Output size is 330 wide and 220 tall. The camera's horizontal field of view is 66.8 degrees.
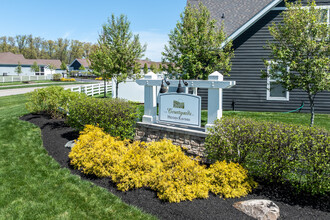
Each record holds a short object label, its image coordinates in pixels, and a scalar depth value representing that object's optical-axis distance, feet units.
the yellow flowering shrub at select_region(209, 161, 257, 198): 17.54
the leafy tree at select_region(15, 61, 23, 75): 190.39
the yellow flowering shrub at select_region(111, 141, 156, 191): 18.33
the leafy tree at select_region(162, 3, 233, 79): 34.45
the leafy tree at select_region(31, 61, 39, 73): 206.59
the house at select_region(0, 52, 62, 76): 206.56
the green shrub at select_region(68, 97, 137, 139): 27.40
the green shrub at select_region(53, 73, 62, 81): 176.38
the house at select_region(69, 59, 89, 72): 244.65
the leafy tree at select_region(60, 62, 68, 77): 228.33
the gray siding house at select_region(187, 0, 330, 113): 41.78
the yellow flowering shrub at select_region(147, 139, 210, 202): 16.76
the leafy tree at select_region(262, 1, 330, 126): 25.21
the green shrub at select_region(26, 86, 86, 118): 37.54
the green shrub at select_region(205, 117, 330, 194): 16.29
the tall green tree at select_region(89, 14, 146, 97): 48.75
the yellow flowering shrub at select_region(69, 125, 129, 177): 20.44
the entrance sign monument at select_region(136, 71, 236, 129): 23.12
